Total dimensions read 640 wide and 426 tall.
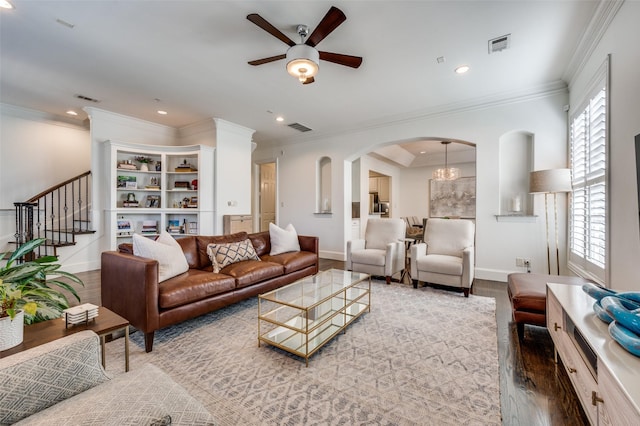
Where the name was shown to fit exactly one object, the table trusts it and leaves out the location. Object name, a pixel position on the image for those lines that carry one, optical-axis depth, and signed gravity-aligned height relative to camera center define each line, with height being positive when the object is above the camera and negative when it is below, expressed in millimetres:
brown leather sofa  2197 -678
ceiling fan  2279 +1521
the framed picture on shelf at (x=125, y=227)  5027 -272
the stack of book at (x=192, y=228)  5398 -304
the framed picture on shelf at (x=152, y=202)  5410 +206
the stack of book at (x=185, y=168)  5355 +873
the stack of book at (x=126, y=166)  5004 +852
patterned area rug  1531 -1094
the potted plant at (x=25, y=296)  1250 -436
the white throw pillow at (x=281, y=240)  3988 -413
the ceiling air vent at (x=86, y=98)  4301 +1815
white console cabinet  929 -621
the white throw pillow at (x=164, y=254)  2512 -390
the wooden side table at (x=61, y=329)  1346 -638
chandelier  7344 +1061
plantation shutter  2590 +281
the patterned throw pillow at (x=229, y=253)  3150 -488
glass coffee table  2100 -908
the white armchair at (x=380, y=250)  4016 -584
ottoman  2186 -706
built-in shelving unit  4930 +413
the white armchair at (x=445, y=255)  3441 -592
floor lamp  3355 +392
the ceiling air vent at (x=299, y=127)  5630 +1803
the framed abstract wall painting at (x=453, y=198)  8234 +466
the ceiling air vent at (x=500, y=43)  2770 +1756
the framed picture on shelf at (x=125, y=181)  5051 +576
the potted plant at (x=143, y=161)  5324 +1008
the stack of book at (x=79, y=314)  1529 -579
